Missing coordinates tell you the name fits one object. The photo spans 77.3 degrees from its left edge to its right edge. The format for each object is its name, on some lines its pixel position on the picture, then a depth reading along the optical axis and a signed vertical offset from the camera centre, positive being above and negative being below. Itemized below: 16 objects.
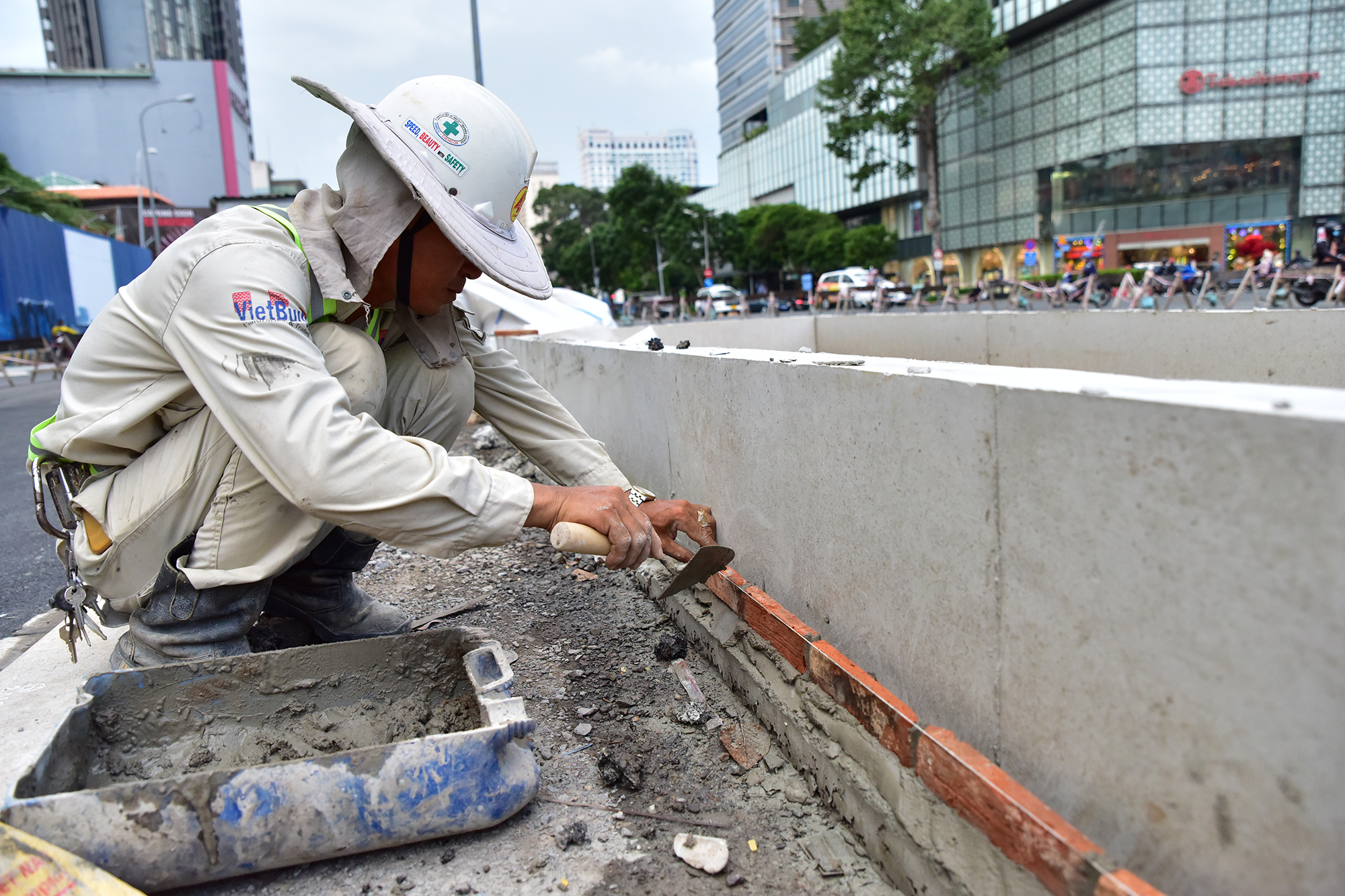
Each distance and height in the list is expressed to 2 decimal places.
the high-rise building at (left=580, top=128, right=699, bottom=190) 194.38 +38.92
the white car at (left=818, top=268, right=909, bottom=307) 34.91 +1.07
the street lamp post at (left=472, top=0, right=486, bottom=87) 14.09 +4.78
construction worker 1.84 -0.13
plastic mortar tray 1.62 -0.93
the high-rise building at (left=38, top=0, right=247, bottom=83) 79.50 +31.05
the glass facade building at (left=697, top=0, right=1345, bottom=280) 36.03 +7.20
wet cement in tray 2.08 -0.98
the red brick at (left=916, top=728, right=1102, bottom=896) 1.30 -0.87
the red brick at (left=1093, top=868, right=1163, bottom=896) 1.17 -0.83
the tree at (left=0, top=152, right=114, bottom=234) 40.12 +7.72
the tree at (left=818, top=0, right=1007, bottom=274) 38.09 +11.15
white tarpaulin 9.27 +0.19
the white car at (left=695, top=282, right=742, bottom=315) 37.44 +0.85
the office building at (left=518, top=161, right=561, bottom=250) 165.95 +31.98
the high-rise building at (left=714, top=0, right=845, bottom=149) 91.19 +29.61
